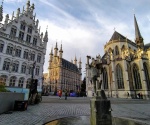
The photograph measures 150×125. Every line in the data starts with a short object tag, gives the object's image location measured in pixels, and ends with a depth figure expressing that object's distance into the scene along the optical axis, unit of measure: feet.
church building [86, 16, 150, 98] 110.52
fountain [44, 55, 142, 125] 15.25
